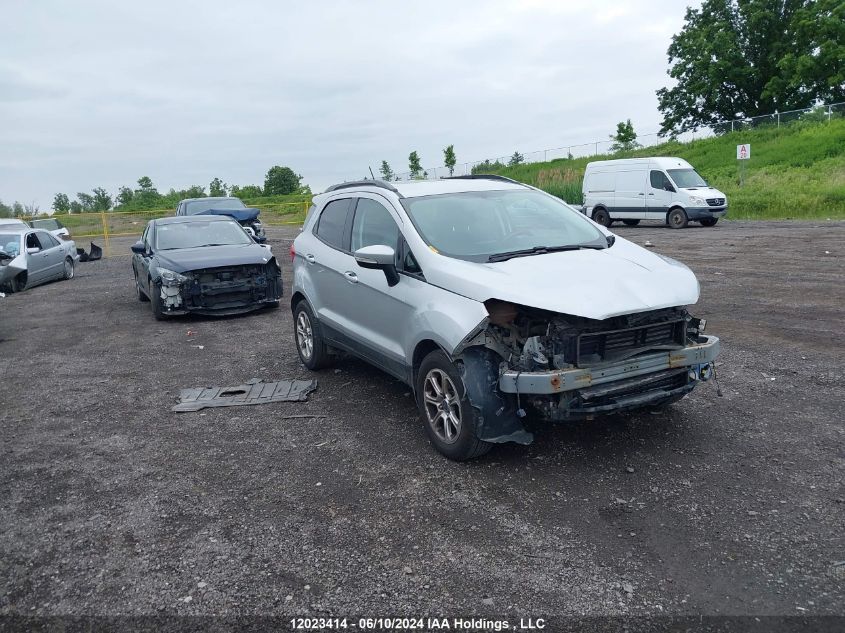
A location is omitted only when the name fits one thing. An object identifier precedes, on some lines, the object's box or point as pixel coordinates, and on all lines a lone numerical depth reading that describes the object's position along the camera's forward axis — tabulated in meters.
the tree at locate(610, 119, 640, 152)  50.37
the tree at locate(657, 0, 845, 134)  47.84
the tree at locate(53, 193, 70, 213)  66.01
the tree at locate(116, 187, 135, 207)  60.73
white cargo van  23.02
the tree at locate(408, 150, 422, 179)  68.79
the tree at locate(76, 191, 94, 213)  62.25
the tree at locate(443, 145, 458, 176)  66.93
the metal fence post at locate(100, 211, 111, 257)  28.53
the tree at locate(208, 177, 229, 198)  63.72
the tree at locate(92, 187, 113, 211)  62.60
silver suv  4.38
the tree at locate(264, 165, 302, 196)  64.44
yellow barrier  34.91
